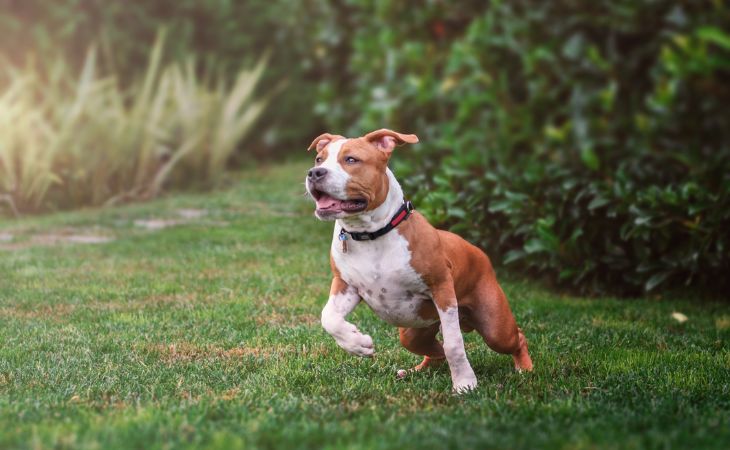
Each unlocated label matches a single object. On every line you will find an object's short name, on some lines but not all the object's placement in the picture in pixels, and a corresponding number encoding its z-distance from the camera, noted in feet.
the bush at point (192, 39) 41.63
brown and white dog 13.35
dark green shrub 19.25
